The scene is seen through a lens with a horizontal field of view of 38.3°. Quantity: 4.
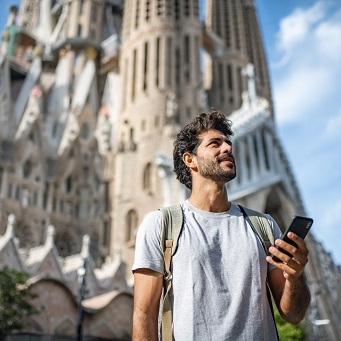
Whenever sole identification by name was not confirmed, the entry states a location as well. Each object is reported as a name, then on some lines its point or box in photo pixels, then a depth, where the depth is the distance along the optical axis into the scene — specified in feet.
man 6.26
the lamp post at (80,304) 37.40
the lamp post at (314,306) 51.90
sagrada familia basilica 59.16
